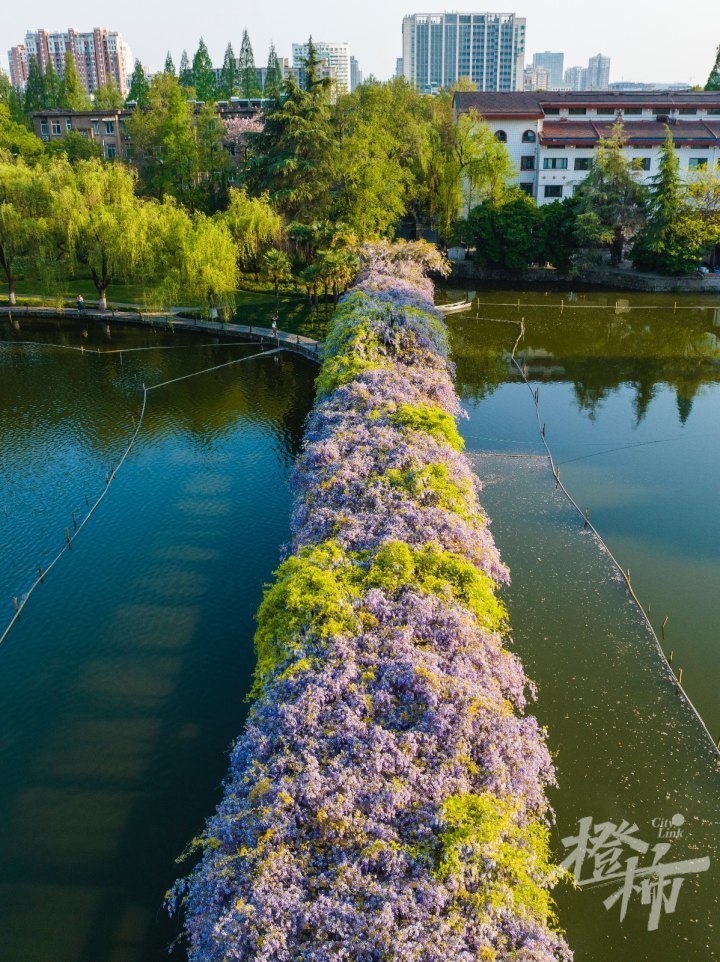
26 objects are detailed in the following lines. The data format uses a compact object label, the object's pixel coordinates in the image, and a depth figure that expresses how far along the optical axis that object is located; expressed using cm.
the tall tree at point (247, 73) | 13861
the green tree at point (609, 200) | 6662
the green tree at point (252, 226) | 5803
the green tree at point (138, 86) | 12038
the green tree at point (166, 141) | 7800
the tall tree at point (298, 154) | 6412
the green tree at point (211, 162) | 7494
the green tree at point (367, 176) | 6116
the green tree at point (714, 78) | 11131
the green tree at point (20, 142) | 8694
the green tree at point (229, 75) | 14446
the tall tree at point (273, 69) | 12456
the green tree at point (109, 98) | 13050
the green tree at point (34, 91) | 12600
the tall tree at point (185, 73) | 13718
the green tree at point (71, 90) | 11975
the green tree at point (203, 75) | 13100
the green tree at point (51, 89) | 12538
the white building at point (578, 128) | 8025
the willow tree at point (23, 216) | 5603
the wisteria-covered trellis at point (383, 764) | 993
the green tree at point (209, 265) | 5131
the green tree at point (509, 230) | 7062
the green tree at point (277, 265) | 5491
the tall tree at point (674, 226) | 6462
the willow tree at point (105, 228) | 5366
